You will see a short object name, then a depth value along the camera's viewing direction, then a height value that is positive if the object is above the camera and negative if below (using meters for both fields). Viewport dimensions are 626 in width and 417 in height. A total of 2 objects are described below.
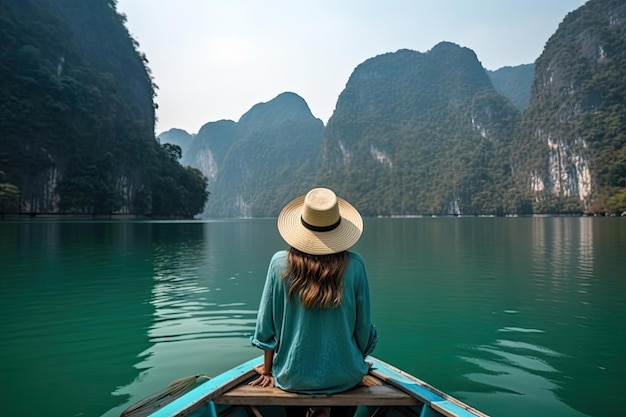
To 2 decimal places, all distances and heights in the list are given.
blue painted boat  2.32 -1.04
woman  2.18 -0.46
